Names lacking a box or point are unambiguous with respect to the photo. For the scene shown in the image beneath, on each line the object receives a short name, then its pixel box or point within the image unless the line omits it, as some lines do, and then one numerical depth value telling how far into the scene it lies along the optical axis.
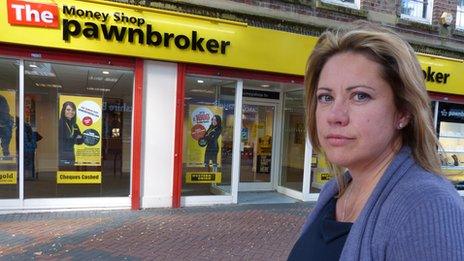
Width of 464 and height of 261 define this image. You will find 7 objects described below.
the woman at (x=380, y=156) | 1.03
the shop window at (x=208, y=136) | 8.30
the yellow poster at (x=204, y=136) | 8.37
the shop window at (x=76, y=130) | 7.30
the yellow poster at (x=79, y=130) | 7.54
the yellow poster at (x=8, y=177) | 7.13
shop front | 7.06
